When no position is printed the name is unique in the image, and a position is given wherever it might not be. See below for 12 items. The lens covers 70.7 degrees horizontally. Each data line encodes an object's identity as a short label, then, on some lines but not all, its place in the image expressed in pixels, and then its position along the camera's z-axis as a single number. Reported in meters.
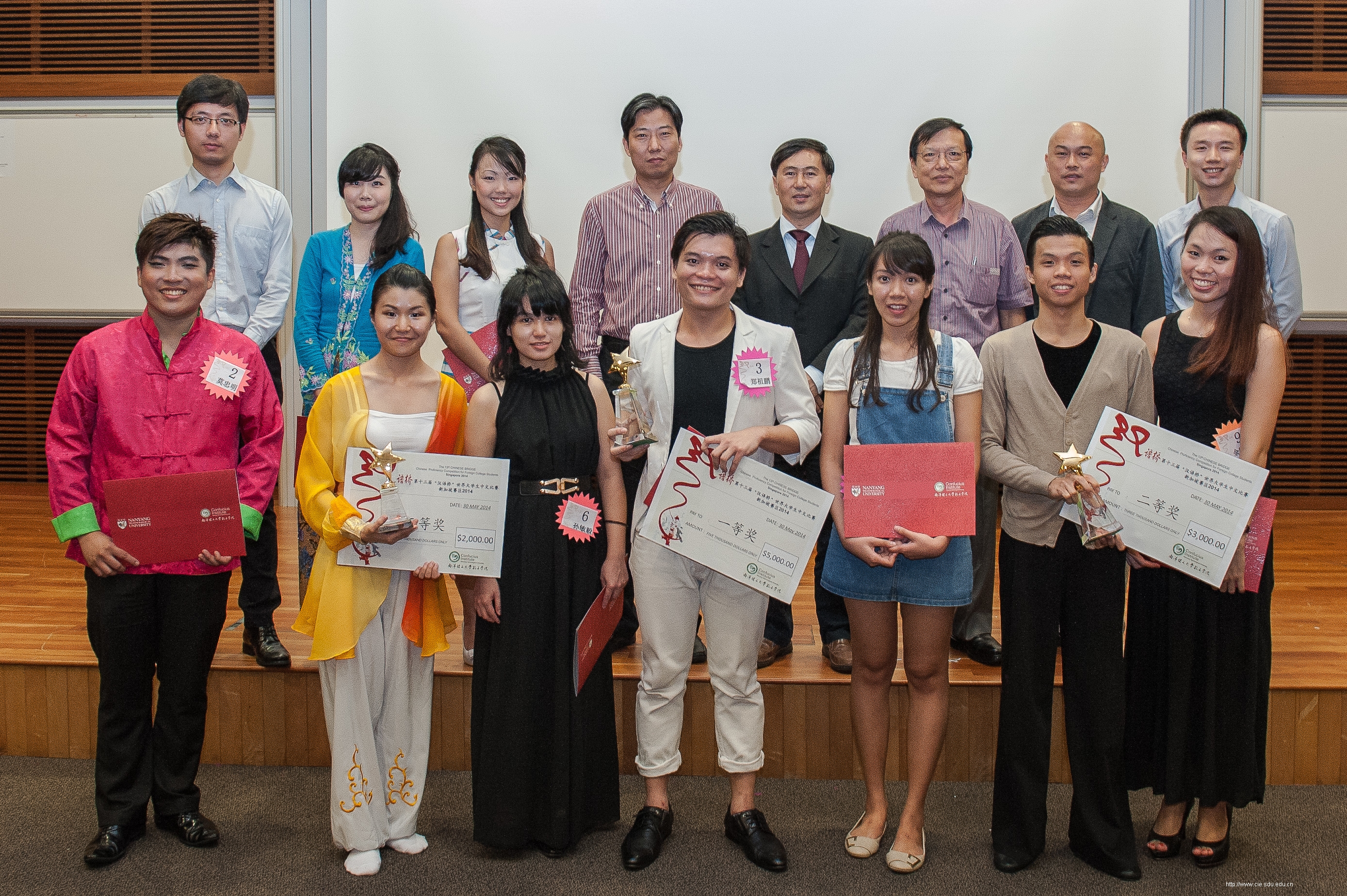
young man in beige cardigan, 2.27
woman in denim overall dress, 2.29
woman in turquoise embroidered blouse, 2.94
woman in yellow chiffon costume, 2.32
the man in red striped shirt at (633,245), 3.14
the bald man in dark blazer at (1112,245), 3.14
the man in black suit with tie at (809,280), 3.04
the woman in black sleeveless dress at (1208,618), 2.26
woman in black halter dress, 2.36
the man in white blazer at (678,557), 2.36
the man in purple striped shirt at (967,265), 3.08
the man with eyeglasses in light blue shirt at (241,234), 3.06
